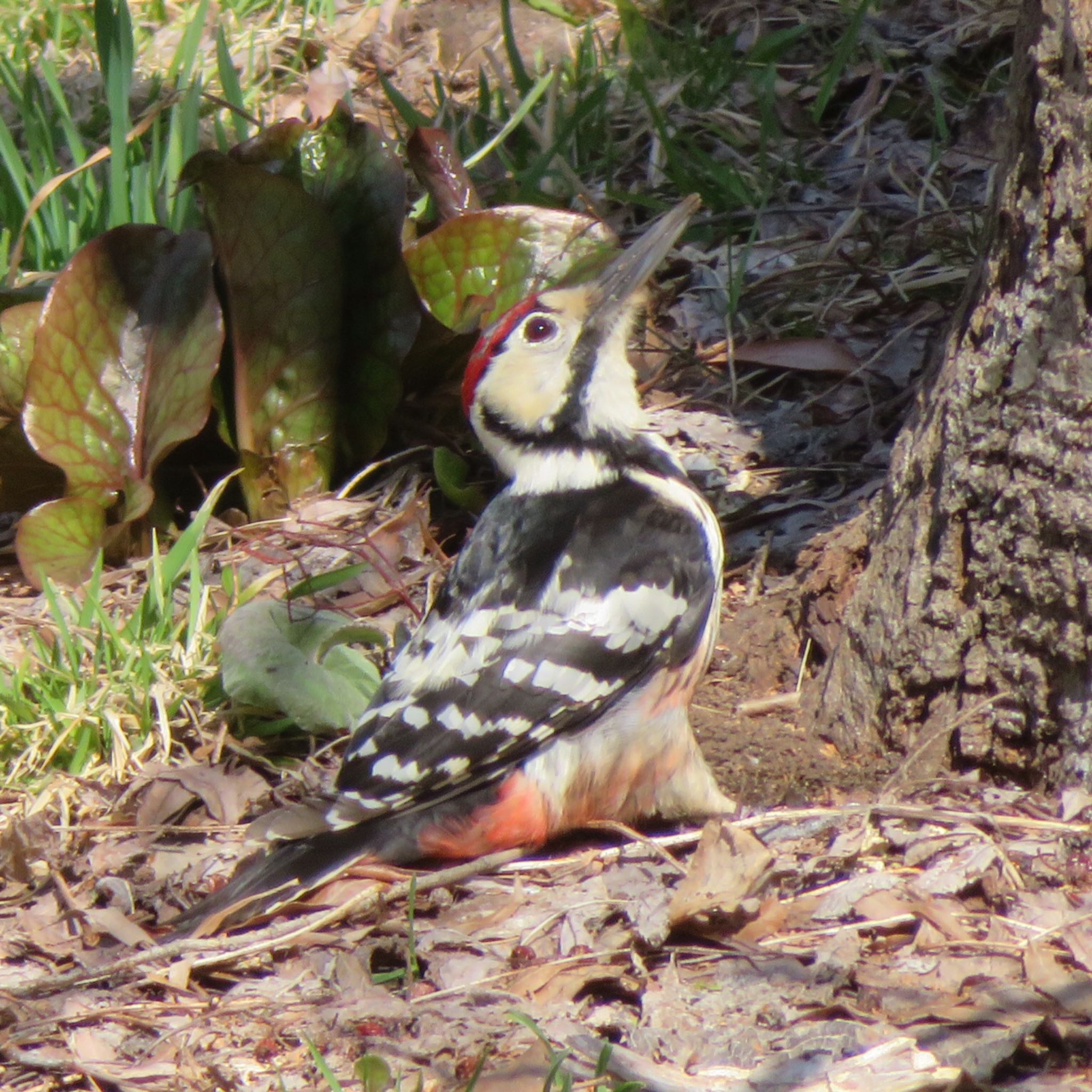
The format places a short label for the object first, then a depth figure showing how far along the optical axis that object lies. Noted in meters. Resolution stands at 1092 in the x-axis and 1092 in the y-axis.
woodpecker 6.95
